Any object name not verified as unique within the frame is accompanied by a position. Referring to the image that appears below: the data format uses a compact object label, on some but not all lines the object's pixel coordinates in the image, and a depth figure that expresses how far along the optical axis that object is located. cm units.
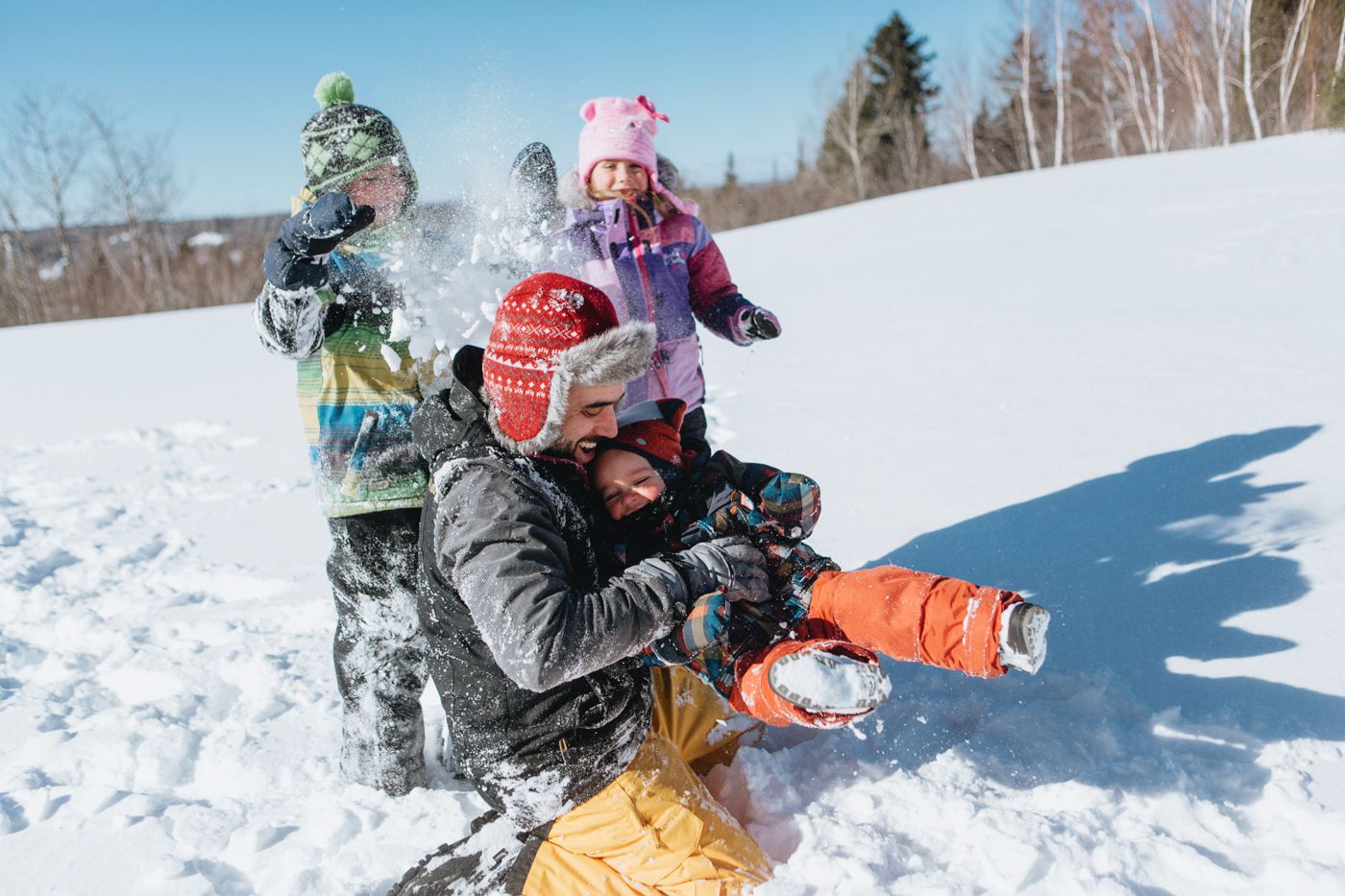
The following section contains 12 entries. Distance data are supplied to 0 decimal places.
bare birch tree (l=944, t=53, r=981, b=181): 2817
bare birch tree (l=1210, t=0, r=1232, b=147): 2017
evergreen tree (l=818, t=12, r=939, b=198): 3041
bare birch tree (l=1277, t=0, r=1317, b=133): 1928
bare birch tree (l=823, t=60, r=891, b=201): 3023
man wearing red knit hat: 152
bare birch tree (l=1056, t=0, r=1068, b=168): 2450
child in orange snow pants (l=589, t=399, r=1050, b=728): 148
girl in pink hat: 247
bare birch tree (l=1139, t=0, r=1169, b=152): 2330
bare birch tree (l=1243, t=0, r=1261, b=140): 1905
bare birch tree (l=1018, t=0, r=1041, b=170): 2527
